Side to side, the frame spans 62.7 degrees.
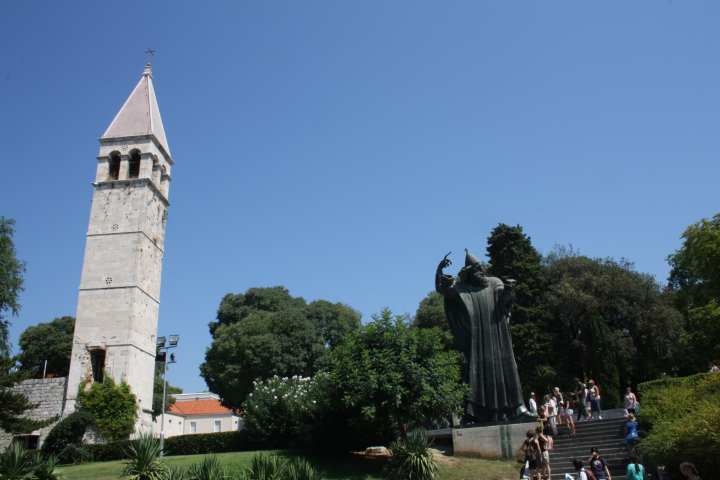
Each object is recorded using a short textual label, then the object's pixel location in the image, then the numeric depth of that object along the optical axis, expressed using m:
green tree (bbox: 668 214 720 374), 26.23
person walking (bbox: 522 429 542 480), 14.89
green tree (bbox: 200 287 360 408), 41.94
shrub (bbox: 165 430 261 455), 25.55
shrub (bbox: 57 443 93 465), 26.19
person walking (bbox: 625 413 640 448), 16.66
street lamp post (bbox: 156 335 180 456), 28.23
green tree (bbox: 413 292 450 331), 44.44
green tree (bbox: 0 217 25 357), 32.34
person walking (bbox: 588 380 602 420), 21.19
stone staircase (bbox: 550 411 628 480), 16.55
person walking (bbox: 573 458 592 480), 13.52
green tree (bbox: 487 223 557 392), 34.84
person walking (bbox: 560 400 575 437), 19.16
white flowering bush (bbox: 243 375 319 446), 23.20
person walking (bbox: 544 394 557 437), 19.56
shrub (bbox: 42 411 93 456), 27.62
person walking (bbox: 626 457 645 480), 12.82
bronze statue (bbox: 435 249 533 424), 19.81
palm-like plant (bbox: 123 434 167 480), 15.48
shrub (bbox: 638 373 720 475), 13.53
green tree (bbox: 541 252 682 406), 34.09
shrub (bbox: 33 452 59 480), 15.48
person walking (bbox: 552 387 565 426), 20.42
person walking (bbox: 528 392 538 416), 20.80
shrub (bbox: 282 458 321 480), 13.63
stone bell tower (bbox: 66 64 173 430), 34.06
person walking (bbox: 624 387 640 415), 19.36
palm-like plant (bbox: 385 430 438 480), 16.53
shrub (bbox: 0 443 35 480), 14.66
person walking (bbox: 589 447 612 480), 14.29
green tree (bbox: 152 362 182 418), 56.50
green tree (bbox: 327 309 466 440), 19.02
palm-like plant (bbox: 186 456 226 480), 13.64
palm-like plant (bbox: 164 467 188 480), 14.15
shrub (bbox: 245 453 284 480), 13.73
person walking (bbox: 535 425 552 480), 14.91
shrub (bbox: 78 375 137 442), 31.48
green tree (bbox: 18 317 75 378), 51.78
